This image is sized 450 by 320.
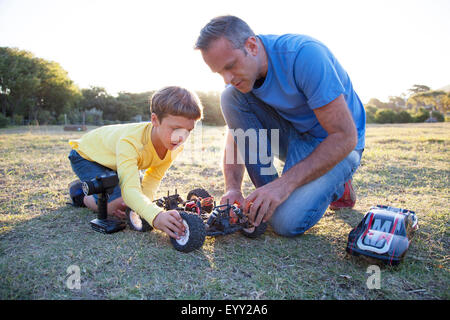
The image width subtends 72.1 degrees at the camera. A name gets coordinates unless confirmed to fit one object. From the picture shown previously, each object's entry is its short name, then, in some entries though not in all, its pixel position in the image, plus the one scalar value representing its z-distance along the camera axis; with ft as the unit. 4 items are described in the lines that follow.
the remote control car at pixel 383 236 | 6.85
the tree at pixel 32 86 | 106.11
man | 7.83
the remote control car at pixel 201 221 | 7.51
